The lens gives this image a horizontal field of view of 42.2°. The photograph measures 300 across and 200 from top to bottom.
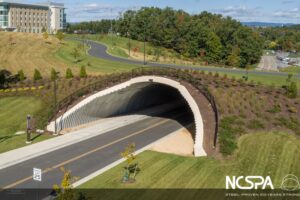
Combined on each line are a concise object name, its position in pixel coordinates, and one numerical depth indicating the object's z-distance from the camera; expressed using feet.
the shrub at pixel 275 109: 117.50
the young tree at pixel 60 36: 285.02
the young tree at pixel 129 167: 78.95
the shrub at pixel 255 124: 109.50
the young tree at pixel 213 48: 301.43
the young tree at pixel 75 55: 217.56
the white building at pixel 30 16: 431.02
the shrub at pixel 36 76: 162.44
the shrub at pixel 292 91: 126.52
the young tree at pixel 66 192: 60.54
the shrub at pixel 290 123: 109.19
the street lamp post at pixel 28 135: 104.82
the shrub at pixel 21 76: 167.53
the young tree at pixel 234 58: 277.31
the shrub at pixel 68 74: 154.61
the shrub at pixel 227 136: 96.43
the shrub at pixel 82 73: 150.70
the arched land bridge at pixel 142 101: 104.42
